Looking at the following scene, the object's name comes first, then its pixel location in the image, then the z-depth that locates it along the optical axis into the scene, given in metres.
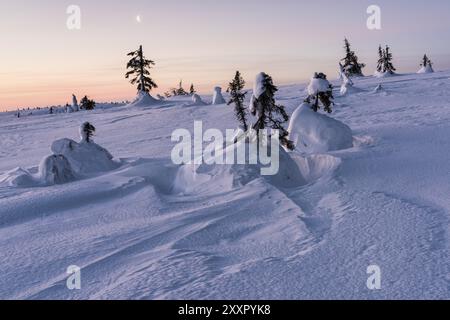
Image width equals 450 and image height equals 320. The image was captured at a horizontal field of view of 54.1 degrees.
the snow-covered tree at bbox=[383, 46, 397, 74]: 60.19
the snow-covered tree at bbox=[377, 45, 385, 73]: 62.06
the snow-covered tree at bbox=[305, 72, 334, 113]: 16.33
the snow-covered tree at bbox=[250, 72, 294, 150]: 11.51
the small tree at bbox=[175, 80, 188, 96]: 62.78
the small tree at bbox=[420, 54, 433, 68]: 66.21
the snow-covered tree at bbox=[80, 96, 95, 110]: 52.00
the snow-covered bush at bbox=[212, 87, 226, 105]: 32.67
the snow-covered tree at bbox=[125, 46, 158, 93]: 43.66
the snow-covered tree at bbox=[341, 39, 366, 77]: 55.53
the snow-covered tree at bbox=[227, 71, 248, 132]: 17.39
